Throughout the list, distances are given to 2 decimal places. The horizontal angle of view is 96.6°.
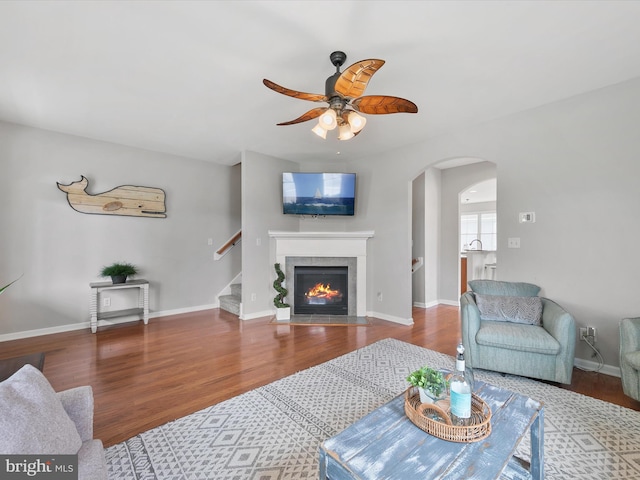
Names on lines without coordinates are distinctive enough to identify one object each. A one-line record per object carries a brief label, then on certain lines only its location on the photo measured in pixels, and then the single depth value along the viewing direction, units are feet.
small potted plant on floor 14.52
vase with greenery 4.42
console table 12.50
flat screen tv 15.29
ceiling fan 6.18
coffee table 3.30
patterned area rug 5.04
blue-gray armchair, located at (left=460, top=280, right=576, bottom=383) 7.66
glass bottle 4.08
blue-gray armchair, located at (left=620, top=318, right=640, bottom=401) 6.65
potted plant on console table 13.00
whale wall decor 12.78
